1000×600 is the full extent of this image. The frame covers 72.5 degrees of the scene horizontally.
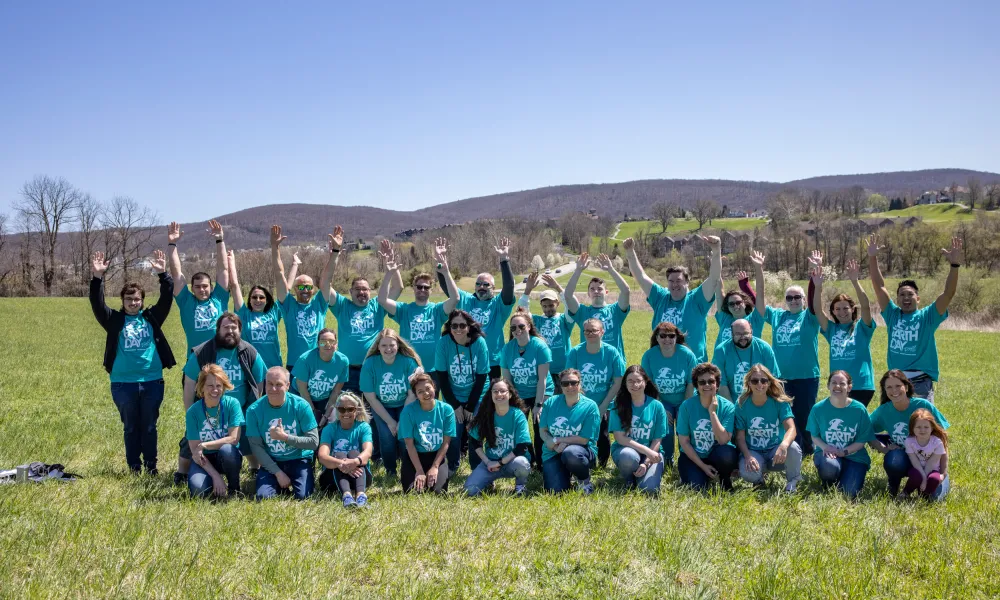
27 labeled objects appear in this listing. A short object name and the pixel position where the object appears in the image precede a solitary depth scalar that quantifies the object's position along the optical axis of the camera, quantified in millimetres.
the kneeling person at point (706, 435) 7309
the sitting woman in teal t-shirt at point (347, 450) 7023
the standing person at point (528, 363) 8328
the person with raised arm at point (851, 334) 8500
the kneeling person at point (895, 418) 7035
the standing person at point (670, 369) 8188
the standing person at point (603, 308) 9297
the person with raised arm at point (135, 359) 7820
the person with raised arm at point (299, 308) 9062
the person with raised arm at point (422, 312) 9195
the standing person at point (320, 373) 8258
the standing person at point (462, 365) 8328
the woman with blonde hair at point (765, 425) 7266
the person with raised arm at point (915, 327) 8227
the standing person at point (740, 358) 8305
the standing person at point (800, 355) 8789
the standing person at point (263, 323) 8648
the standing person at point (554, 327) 9008
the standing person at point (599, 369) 8258
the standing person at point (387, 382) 8117
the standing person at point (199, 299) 8367
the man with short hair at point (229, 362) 7762
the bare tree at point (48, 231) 74500
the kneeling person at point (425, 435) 7395
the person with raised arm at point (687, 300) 9000
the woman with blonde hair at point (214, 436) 7094
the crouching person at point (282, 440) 7125
